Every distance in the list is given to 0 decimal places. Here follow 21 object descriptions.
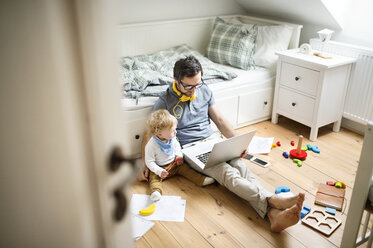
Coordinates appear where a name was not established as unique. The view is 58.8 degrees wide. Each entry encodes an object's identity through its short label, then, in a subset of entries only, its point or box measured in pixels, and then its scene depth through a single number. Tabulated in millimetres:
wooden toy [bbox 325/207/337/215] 1828
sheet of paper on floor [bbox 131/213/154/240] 1650
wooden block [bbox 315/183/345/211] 1882
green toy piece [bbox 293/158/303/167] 2262
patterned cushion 2924
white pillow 2924
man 1657
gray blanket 2375
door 479
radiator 2514
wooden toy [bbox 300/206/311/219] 1812
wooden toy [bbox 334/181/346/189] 2032
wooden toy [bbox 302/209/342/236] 1697
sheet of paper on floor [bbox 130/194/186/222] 1773
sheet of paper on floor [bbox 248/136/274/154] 2441
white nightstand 2469
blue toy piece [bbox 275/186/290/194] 1970
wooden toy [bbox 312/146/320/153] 2446
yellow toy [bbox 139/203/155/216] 1778
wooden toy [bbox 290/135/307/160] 2338
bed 2309
